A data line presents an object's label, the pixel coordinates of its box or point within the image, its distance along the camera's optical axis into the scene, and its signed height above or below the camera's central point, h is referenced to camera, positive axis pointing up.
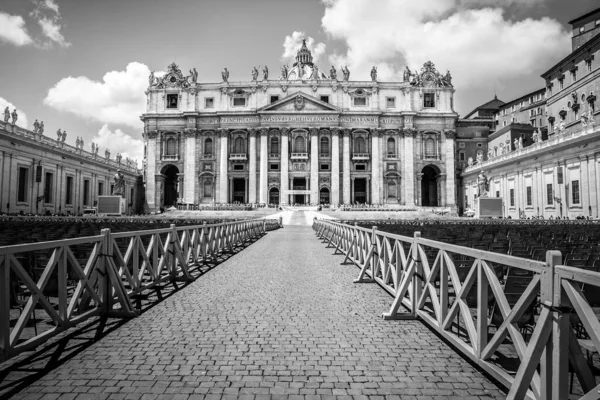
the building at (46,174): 38.56 +4.54
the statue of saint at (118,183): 43.92 +3.31
